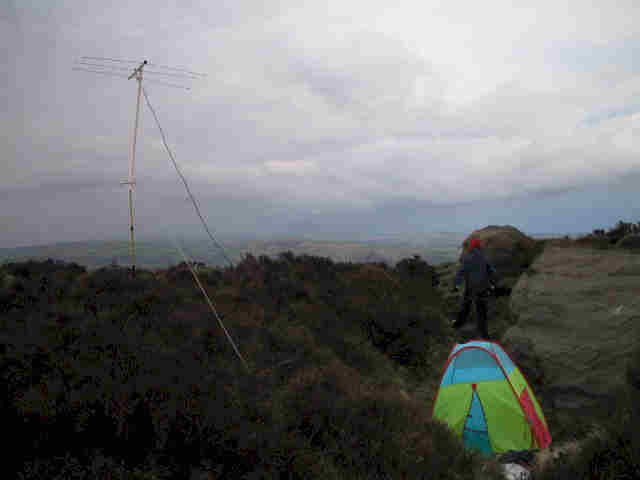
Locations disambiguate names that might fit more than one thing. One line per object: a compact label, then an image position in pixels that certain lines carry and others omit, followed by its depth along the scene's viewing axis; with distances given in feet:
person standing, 33.78
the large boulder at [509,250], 44.88
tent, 20.63
